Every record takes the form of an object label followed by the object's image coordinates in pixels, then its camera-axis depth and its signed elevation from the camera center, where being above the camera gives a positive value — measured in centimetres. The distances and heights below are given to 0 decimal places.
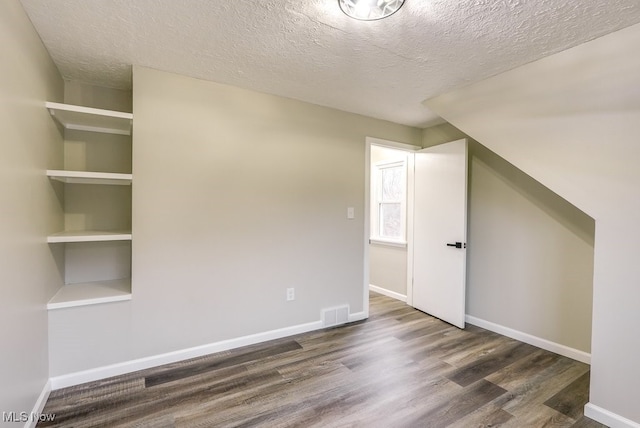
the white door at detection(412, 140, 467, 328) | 314 -23
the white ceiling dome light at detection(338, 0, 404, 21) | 153 +107
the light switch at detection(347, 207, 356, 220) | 329 -4
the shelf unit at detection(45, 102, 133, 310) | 203 +20
